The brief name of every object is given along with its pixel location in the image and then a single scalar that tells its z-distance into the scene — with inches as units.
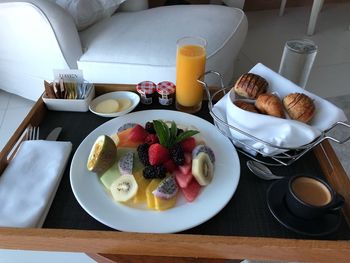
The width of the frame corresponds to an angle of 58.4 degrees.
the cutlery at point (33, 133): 34.4
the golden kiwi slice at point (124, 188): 27.2
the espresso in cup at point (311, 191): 25.0
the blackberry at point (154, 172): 27.9
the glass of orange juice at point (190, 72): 36.0
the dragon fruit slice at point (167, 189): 26.7
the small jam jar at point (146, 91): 38.4
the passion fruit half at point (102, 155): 28.7
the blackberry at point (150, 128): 32.7
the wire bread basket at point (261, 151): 29.2
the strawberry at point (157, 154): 28.5
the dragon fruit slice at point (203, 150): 29.6
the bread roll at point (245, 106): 31.5
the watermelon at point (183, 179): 28.1
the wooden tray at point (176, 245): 23.3
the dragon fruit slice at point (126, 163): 28.7
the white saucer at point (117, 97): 36.9
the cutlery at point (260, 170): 29.6
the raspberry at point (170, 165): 29.0
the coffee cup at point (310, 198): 24.0
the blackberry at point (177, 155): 28.9
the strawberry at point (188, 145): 30.7
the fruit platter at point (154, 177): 26.1
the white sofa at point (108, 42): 48.9
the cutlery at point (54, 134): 33.7
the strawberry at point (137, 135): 31.5
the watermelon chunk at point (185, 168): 28.5
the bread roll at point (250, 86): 33.6
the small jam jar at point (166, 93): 38.4
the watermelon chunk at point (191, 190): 27.5
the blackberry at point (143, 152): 29.1
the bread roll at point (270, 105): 30.7
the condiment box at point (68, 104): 37.3
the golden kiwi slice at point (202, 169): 28.1
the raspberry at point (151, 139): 30.8
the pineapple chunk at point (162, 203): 26.6
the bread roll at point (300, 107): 30.5
